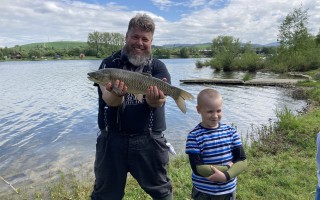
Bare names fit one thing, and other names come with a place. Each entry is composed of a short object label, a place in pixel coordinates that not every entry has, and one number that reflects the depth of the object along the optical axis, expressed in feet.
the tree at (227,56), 122.98
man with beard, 8.29
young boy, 7.44
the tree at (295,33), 107.57
